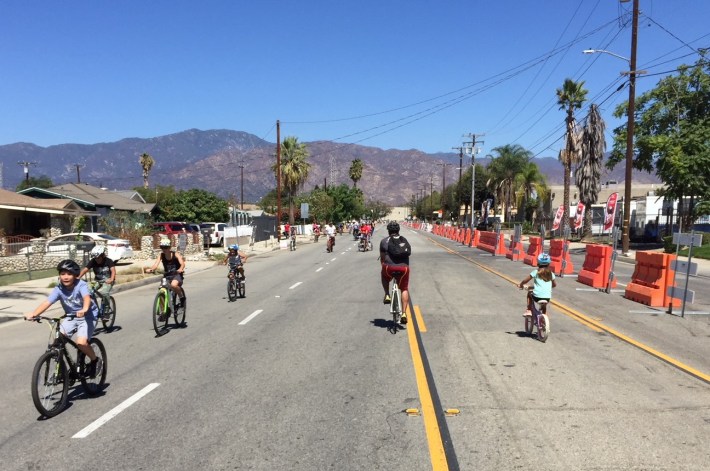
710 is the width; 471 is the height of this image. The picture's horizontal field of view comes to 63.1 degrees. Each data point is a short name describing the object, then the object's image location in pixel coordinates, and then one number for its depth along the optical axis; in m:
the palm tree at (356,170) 133.24
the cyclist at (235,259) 14.41
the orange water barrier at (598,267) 16.56
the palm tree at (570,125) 50.47
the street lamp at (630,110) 30.35
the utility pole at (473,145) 70.32
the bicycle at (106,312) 10.56
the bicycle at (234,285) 14.80
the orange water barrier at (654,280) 13.23
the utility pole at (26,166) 76.59
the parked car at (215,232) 42.34
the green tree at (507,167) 82.06
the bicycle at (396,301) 10.03
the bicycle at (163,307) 10.05
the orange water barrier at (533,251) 24.08
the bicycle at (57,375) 5.76
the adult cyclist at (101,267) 10.31
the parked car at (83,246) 22.14
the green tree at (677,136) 34.06
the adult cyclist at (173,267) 10.54
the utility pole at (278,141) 50.10
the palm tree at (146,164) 103.36
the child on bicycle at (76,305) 6.31
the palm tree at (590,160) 51.56
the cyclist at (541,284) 9.19
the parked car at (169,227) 37.50
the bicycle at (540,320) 9.17
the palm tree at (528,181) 76.56
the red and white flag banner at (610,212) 31.70
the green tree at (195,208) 63.69
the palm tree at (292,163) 66.81
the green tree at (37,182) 83.05
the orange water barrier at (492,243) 32.78
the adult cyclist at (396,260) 9.95
